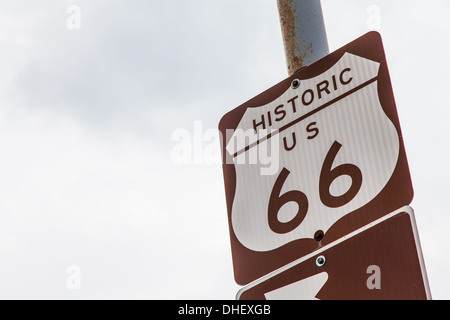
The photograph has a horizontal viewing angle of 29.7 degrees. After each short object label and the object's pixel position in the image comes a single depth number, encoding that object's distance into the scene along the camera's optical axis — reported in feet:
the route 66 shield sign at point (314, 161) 8.18
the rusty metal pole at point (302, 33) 9.70
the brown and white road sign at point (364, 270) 7.46
